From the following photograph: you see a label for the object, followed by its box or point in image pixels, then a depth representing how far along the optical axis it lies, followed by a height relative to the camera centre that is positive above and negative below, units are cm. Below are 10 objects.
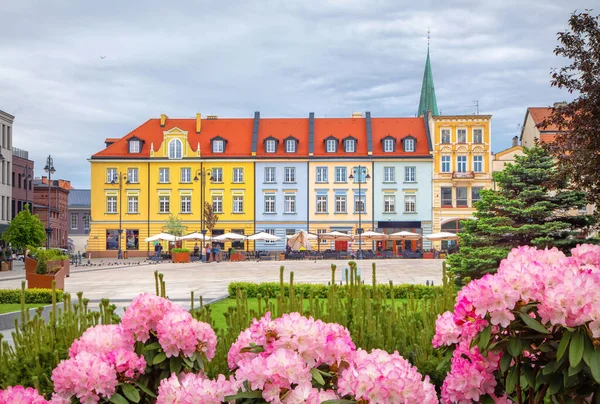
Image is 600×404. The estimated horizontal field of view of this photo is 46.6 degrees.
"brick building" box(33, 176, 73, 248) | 8612 +329
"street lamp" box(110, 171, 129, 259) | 5947 +420
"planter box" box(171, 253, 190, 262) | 4772 -170
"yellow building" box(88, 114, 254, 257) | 6106 +386
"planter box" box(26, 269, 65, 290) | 1845 -128
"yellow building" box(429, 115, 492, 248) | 6012 +619
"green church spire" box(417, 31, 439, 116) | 7438 +1476
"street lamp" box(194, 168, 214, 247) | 5988 +464
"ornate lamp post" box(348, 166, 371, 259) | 5658 +427
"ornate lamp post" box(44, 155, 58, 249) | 4450 +421
